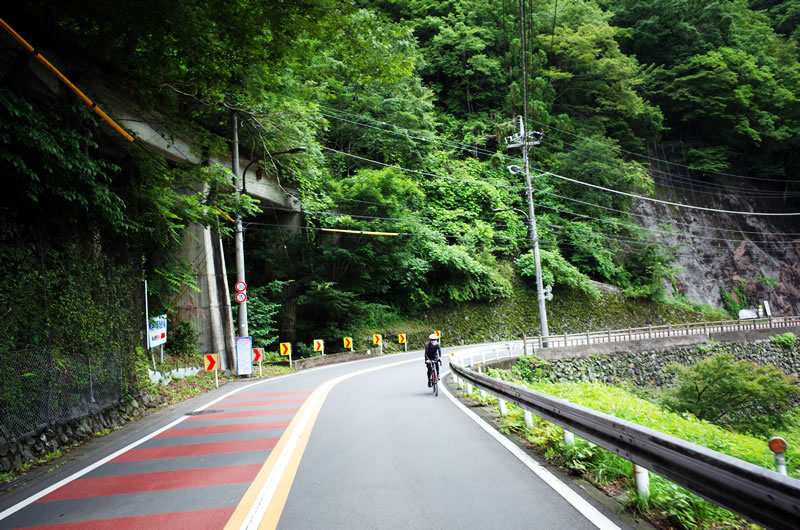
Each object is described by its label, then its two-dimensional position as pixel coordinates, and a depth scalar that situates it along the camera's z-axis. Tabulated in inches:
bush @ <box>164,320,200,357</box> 666.2
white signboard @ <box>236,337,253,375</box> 652.1
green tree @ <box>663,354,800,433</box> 601.0
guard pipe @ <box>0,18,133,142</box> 267.3
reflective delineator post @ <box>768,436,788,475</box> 120.0
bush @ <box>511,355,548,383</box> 831.8
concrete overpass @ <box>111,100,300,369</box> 701.9
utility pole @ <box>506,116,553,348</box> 987.9
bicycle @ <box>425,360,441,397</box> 453.7
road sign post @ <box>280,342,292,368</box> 786.1
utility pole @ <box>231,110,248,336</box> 677.9
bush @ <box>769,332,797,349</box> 1239.5
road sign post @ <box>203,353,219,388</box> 578.2
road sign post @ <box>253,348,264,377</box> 702.0
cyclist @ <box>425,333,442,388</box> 458.5
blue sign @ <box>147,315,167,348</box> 475.2
